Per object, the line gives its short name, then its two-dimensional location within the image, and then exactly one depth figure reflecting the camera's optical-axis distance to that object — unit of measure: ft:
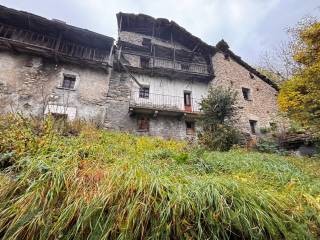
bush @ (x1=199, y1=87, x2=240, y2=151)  29.94
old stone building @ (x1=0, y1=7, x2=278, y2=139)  37.32
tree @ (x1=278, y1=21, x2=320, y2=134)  30.48
